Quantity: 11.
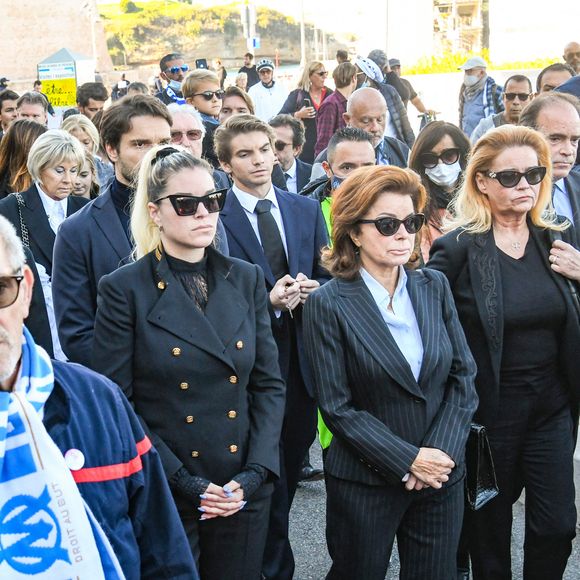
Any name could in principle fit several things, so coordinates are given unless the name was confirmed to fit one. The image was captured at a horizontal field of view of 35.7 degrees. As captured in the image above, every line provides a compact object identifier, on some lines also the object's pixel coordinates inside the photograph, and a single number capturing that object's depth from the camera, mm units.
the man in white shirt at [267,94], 13008
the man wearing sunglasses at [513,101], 8273
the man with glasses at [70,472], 1977
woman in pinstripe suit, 3367
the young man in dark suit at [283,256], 4250
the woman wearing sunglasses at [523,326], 3828
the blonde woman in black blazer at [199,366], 3219
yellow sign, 12812
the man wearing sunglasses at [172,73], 10547
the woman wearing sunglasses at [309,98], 10992
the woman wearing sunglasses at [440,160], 5148
